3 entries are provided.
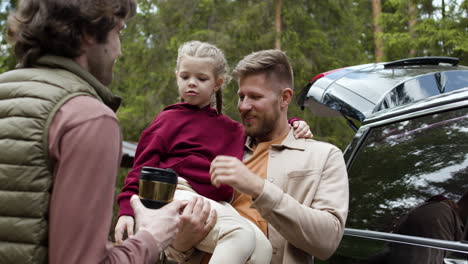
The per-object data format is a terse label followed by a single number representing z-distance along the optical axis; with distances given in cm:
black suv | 250
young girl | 274
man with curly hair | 155
